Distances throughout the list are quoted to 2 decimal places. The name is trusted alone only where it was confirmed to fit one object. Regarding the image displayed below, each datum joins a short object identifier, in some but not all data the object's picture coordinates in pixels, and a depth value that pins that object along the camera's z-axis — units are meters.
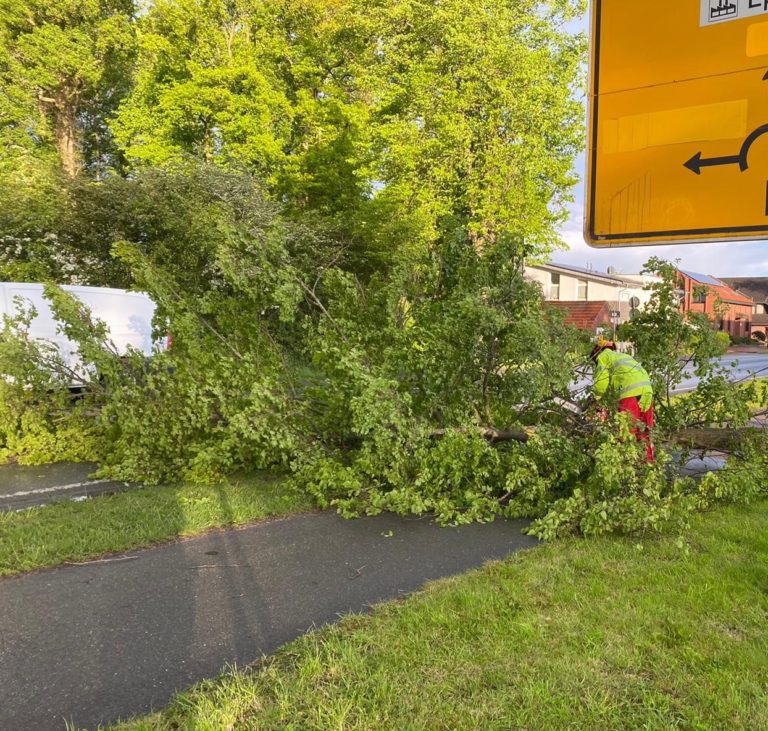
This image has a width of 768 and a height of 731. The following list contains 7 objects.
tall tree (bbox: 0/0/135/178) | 20.06
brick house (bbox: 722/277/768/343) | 62.19
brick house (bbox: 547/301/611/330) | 30.58
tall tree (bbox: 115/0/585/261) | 19.50
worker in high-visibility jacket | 5.51
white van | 9.96
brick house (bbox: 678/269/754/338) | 58.81
